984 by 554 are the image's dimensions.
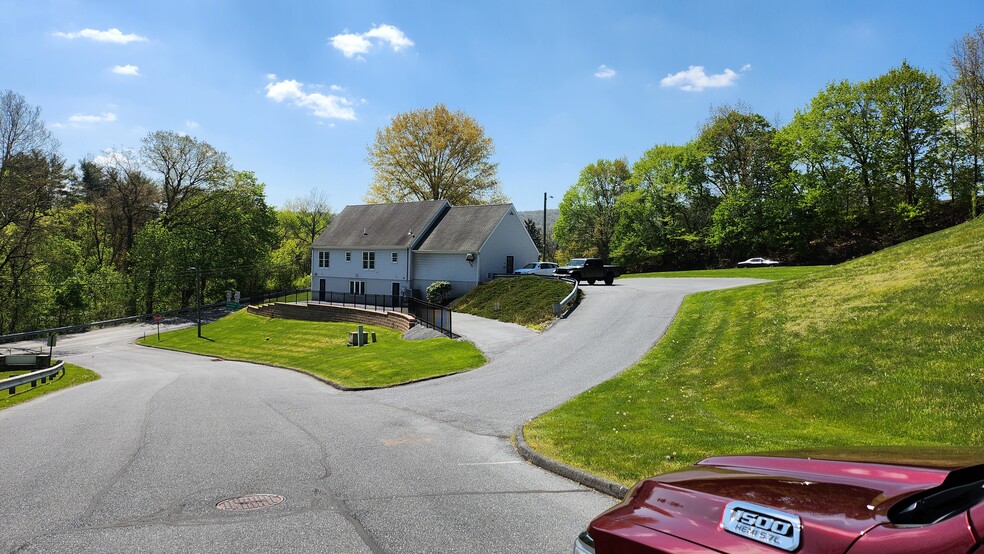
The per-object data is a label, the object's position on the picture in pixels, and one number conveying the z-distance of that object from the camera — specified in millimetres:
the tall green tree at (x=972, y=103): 36594
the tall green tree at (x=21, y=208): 43094
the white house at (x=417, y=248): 48125
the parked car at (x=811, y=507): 1775
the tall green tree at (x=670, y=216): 61656
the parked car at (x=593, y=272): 41000
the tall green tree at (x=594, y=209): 70062
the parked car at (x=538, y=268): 45906
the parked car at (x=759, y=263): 54469
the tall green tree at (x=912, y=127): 46781
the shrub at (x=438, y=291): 45906
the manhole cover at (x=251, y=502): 6502
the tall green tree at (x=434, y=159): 64438
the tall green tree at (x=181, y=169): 64062
